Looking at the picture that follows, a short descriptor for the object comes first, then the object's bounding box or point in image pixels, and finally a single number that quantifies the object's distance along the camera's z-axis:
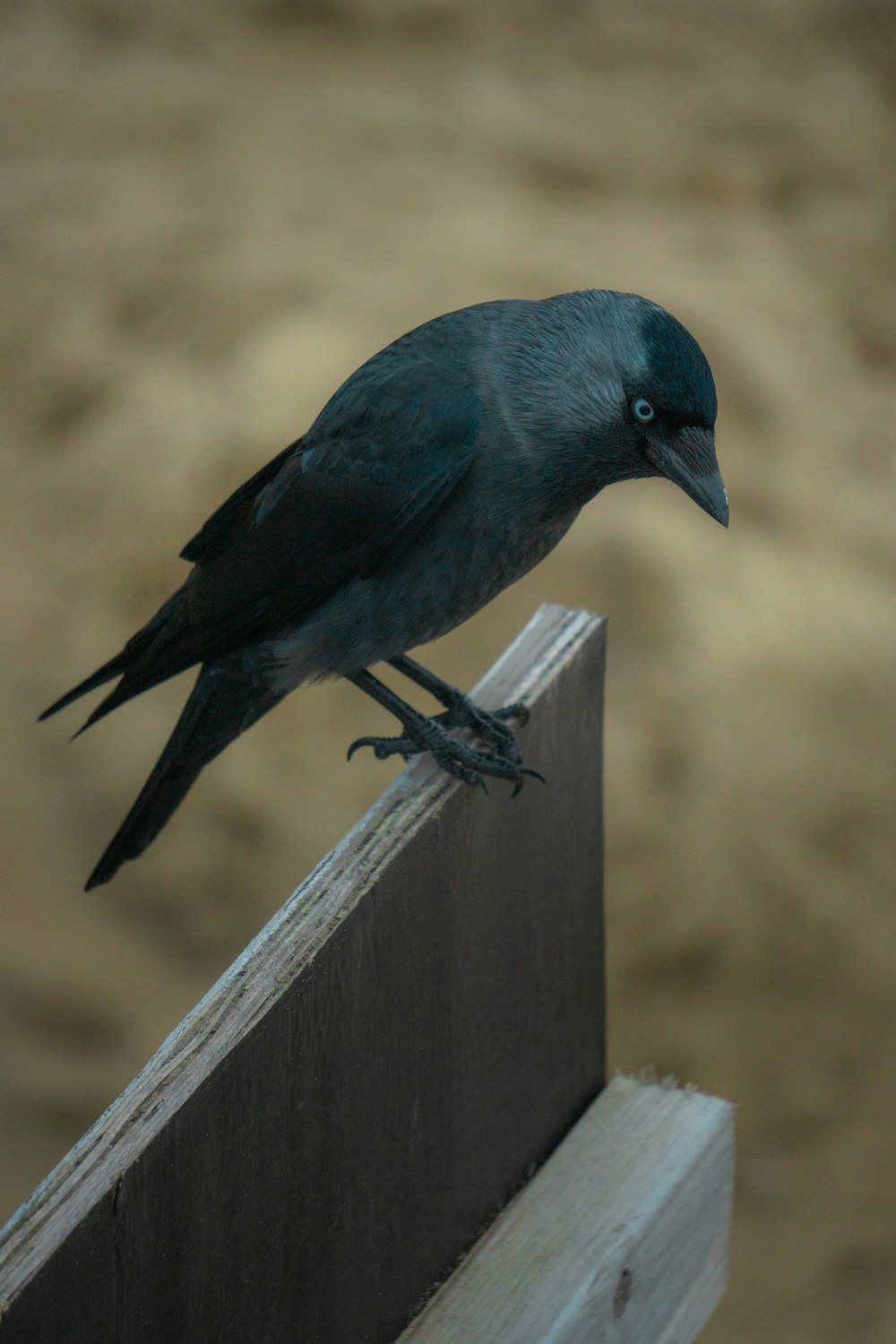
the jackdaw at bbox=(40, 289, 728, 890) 5.21
